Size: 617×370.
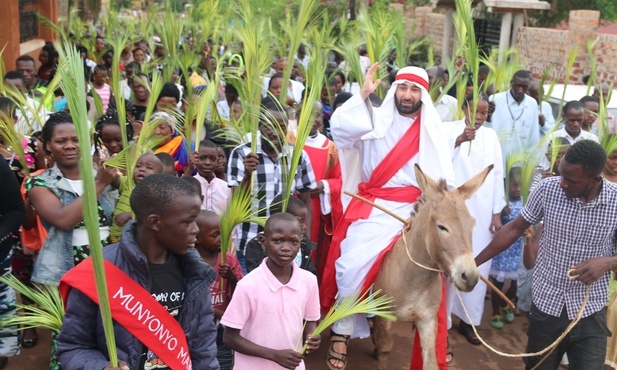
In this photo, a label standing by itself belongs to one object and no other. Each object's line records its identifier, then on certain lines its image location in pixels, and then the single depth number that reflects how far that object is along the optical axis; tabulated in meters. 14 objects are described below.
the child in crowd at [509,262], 6.64
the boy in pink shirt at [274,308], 3.61
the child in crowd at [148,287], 2.50
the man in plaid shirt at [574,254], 3.96
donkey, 4.09
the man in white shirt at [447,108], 6.89
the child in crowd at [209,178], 5.39
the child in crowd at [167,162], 5.08
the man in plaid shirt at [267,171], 5.10
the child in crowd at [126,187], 4.23
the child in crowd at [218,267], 4.16
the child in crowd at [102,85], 8.62
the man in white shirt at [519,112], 8.18
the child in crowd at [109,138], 5.19
